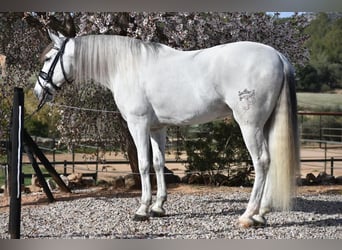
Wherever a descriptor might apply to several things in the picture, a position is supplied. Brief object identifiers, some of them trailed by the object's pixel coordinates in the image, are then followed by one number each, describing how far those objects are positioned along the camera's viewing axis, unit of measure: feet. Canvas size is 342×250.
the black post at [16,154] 13.50
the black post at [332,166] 23.95
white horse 14.19
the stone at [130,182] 22.56
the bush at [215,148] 22.82
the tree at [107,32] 19.34
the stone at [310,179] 24.73
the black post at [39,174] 18.23
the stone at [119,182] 22.97
